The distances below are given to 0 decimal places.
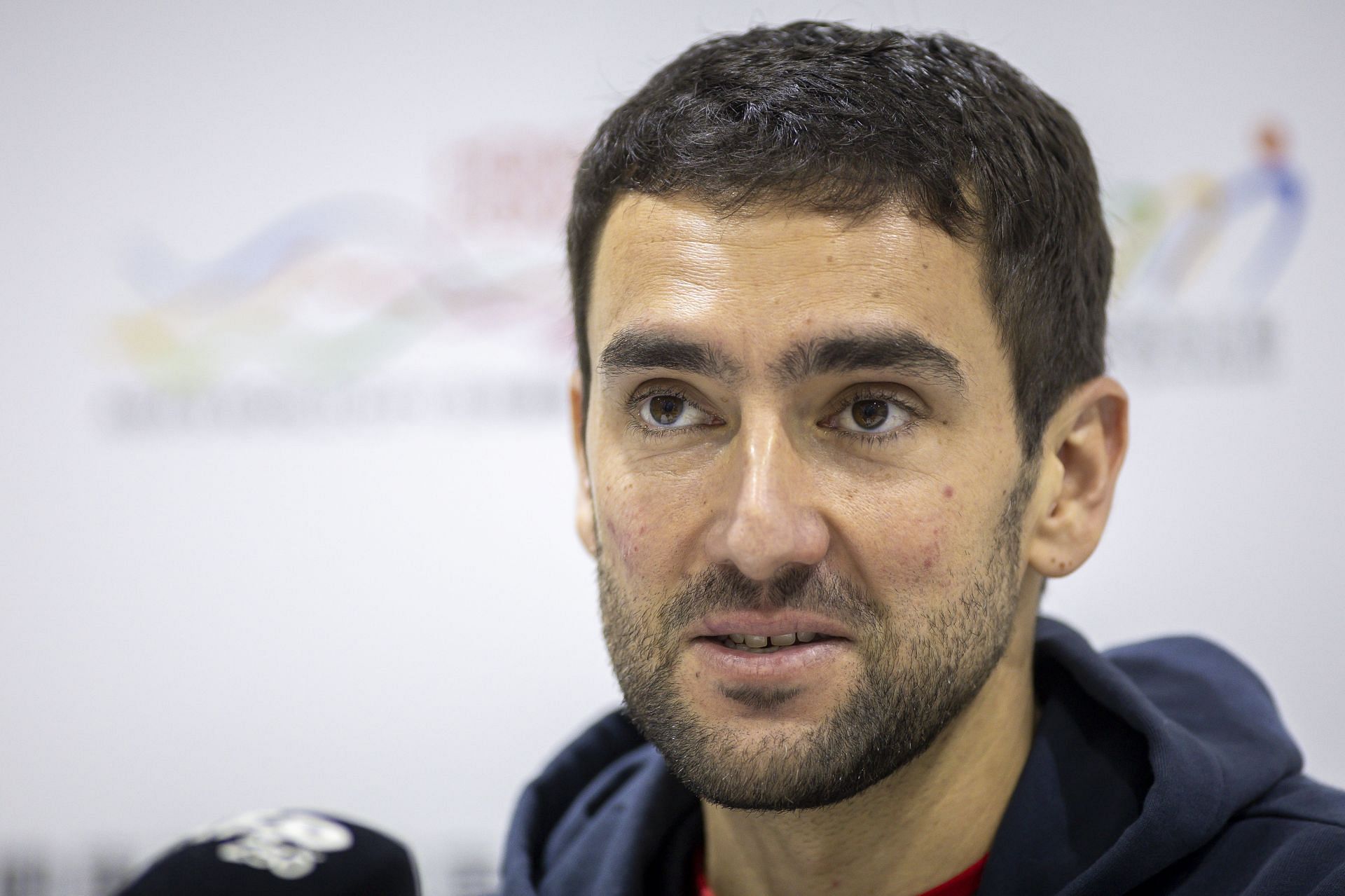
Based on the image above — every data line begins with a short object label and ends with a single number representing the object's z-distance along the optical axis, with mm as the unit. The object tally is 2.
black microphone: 2174
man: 2205
